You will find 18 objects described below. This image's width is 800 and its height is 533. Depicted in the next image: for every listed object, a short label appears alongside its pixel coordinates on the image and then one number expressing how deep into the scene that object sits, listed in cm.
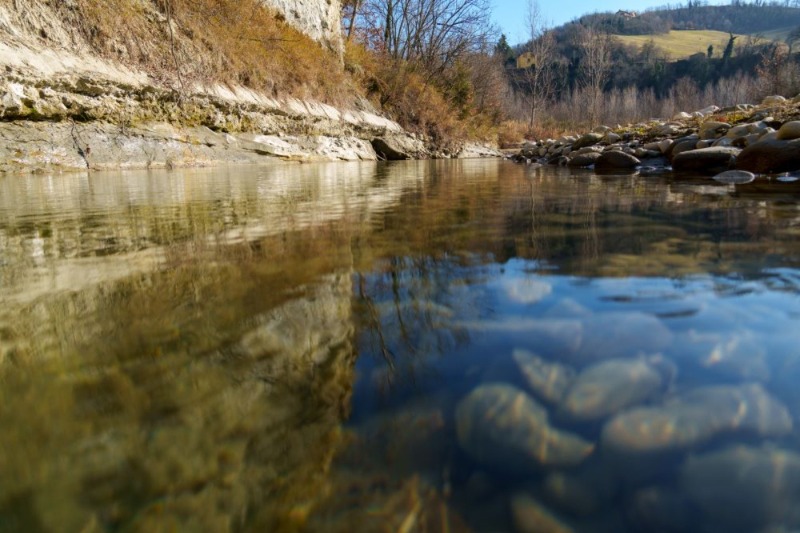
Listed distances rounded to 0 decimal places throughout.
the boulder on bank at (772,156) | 443
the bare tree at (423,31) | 1908
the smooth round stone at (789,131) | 463
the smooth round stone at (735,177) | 432
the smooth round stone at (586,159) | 805
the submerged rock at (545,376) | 78
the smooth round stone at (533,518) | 52
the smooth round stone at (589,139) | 1092
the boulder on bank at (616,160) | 716
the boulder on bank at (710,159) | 532
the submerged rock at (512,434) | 63
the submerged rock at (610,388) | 73
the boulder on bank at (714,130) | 698
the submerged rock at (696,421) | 65
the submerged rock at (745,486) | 52
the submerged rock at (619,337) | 90
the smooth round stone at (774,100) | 977
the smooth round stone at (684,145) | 658
